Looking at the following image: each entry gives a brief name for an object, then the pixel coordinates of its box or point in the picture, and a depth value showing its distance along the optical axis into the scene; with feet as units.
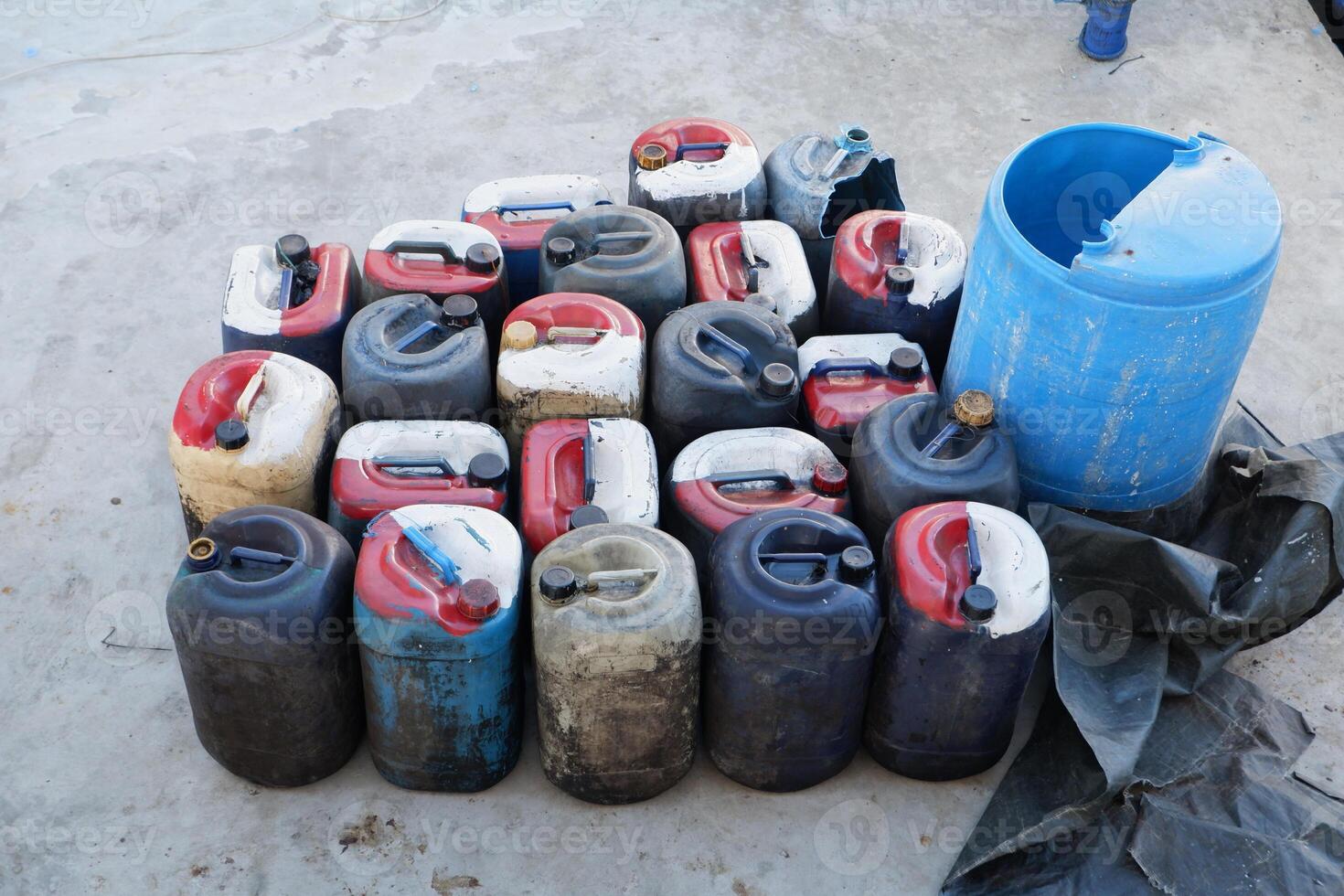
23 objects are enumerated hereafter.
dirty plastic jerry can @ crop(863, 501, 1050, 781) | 9.98
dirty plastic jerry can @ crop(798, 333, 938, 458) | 12.27
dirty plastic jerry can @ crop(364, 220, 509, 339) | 13.06
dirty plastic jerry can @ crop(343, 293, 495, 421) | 11.88
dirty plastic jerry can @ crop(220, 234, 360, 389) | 12.66
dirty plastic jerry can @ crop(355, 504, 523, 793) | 9.82
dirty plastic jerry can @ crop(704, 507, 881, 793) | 9.90
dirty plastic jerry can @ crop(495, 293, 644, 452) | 11.91
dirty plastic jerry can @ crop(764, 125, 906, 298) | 14.64
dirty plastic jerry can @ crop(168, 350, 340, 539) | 11.18
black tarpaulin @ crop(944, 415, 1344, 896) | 9.92
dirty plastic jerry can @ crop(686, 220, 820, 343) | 13.55
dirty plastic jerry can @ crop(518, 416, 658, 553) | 11.03
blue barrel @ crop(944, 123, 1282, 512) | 10.50
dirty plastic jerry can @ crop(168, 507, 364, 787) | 9.81
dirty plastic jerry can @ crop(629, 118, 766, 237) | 14.47
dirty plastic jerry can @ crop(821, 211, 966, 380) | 13.28
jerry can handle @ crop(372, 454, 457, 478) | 11.26
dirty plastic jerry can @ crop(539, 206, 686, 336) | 13.08
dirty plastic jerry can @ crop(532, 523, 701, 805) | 9.78
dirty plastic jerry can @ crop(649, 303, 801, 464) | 12.09
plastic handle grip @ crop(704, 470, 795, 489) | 11.43
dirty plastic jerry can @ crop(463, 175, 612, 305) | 14.25
